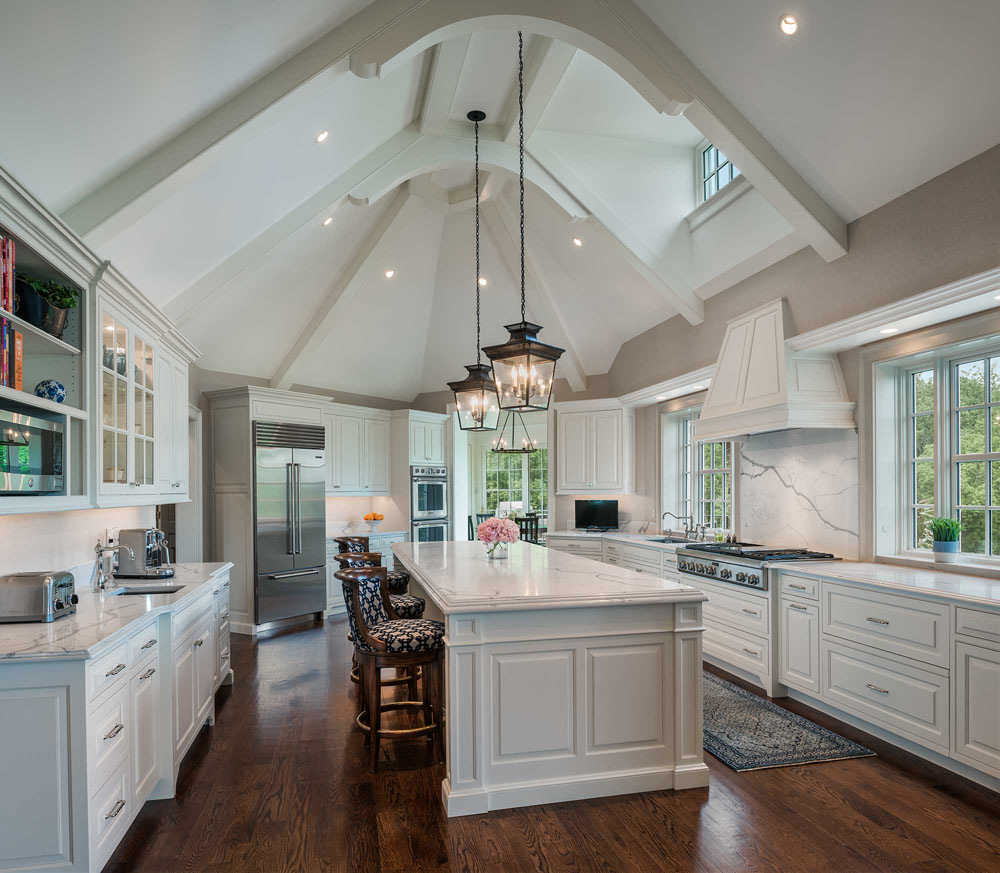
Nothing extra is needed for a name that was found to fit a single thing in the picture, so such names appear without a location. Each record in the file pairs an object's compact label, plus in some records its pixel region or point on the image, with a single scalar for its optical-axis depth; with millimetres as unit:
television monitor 7844
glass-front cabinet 3398
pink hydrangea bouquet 4363
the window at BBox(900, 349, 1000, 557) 3764
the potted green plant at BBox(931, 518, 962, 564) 3771
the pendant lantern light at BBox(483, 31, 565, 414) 3617
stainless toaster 2635
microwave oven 2510
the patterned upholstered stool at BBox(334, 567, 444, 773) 3383
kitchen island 2900
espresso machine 3959
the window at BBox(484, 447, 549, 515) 10859
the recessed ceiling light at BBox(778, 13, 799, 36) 3271
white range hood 4465
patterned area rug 3426
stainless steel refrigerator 6703
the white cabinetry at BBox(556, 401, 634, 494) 7742
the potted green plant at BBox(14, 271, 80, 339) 2777
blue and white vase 2920
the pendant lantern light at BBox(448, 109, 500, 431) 4688
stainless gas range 4488
